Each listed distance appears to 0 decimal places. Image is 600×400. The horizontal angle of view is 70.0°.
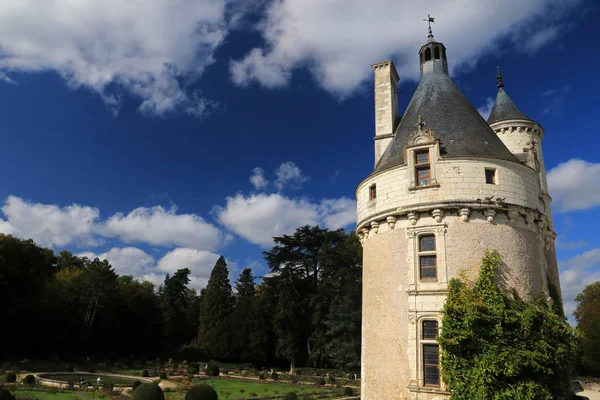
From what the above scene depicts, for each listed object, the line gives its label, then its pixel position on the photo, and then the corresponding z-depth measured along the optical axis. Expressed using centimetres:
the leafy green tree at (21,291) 3616
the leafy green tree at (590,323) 3481
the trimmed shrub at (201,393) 1714
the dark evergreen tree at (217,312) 4581
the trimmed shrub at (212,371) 3298
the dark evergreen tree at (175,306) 5766
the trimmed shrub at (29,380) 2339
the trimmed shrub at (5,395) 1478
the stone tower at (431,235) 1256
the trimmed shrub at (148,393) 1678
